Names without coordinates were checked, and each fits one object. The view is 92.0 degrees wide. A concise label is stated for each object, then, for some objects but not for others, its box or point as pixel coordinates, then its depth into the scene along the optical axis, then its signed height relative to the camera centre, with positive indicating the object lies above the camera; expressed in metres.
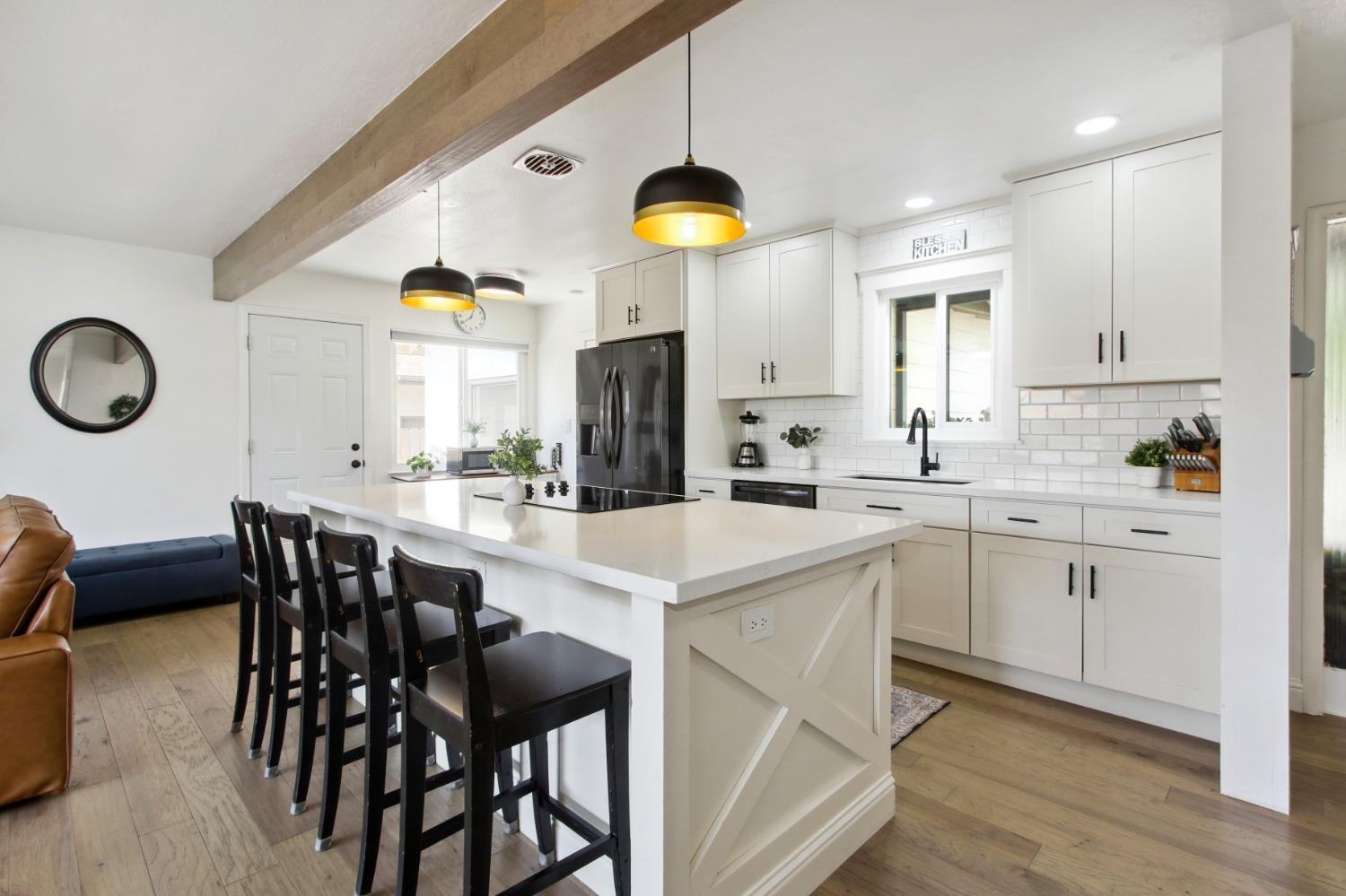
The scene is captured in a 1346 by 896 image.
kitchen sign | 3.76 +1.17
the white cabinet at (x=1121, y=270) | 2.72 +0.77
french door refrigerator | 4.38 +0.21
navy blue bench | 3.98 -0.83
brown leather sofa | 2.07 -0.69
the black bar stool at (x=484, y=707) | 1.33 -0.58
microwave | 6.17 -0.17
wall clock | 6.21 +1.21
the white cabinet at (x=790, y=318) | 4.03 +0.81
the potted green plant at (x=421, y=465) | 5.89 -0.18
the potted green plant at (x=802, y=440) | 4.34 +0.01
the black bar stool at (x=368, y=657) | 1.67 -0.58
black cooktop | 2.53 -0.23
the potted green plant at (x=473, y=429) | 6.44 +0.16
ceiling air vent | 2.99 +1.34
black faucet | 3.74 -0.02
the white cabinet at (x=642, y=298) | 4.52 +1.07
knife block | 2.73 -0.16
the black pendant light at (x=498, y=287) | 3.93 +0.96
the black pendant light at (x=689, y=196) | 1.86 +0.72
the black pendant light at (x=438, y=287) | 3.08 +0.75
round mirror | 4.25 +0.49
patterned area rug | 2.67 -1.17
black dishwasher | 3.73 -0.30
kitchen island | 1.42 -0.56
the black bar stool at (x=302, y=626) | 2.05 -0.61
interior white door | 5.11 +0.33
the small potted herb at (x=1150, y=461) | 2.91 -0.09
